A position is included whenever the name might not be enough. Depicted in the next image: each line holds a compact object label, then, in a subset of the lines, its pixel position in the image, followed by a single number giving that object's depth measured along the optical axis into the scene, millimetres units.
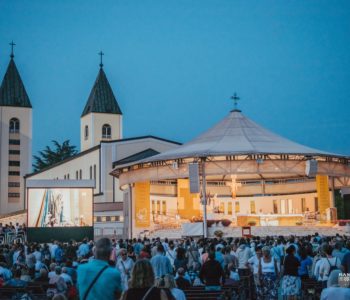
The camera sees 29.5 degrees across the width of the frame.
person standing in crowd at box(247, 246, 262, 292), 14000
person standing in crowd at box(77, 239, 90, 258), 19166
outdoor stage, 35719
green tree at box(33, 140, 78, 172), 107062
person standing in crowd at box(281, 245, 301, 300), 11875
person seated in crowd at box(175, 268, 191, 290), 11102
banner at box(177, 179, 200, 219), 45562
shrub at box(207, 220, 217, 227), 35475
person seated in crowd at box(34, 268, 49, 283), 12695
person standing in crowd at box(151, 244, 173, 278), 12883
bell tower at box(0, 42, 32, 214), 73938
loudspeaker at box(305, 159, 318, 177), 35594
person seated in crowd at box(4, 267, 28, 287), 12291
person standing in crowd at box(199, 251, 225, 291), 11180
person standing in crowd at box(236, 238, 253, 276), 16136
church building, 50062
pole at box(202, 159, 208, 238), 34084
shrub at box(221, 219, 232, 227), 35969
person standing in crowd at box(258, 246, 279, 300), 13609
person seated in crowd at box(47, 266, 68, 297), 11158
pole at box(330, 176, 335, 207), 42769
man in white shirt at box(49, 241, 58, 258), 20375
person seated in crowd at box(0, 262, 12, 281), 13148
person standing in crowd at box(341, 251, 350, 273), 10478
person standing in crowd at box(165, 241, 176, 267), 17703
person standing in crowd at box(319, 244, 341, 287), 11820
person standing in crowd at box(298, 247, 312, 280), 13883
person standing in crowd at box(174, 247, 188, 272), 13875
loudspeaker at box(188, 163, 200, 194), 34109
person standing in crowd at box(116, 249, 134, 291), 13752
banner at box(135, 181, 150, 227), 40031
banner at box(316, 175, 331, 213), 40188
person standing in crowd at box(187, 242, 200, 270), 16922
